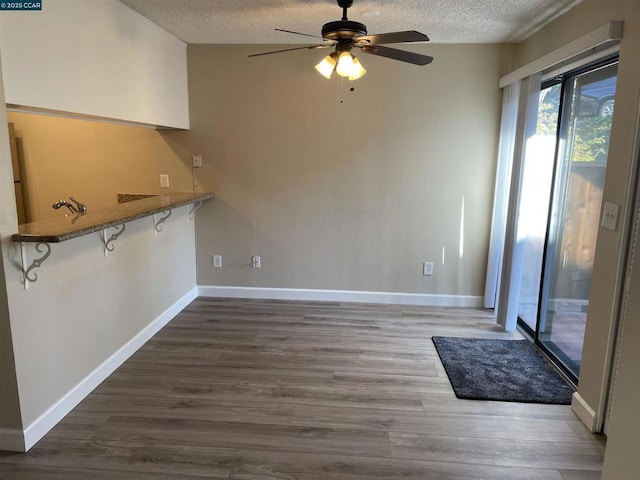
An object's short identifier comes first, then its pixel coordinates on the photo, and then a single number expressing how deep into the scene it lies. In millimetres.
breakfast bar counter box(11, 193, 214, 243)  2033
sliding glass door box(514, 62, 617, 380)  2852
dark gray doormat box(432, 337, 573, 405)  2740
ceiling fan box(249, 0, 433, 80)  2400
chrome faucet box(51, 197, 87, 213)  2712
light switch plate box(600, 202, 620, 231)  2227
